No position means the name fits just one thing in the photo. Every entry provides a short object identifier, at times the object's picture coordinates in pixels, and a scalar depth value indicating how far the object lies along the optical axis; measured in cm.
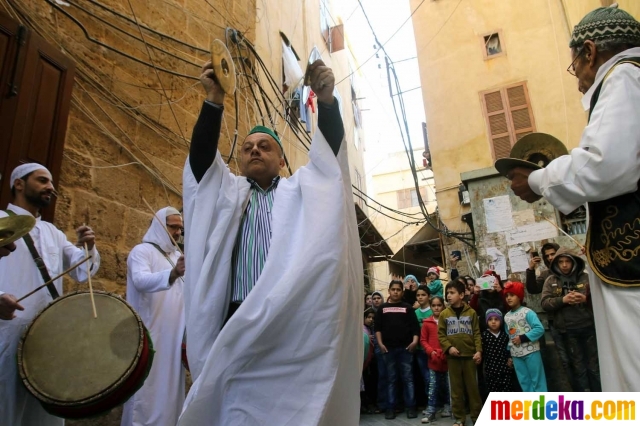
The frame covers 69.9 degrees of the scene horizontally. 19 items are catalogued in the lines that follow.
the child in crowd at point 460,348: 519
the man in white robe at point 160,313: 356
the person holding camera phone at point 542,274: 585
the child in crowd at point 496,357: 527
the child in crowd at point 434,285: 791
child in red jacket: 570
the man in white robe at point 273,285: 163
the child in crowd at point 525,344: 504
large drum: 249
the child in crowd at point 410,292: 814
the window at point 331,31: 1447
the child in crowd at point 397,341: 600
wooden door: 352
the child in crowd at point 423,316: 626
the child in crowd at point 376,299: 822
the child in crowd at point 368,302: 859
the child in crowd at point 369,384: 655
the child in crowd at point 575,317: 481
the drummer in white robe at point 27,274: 262
